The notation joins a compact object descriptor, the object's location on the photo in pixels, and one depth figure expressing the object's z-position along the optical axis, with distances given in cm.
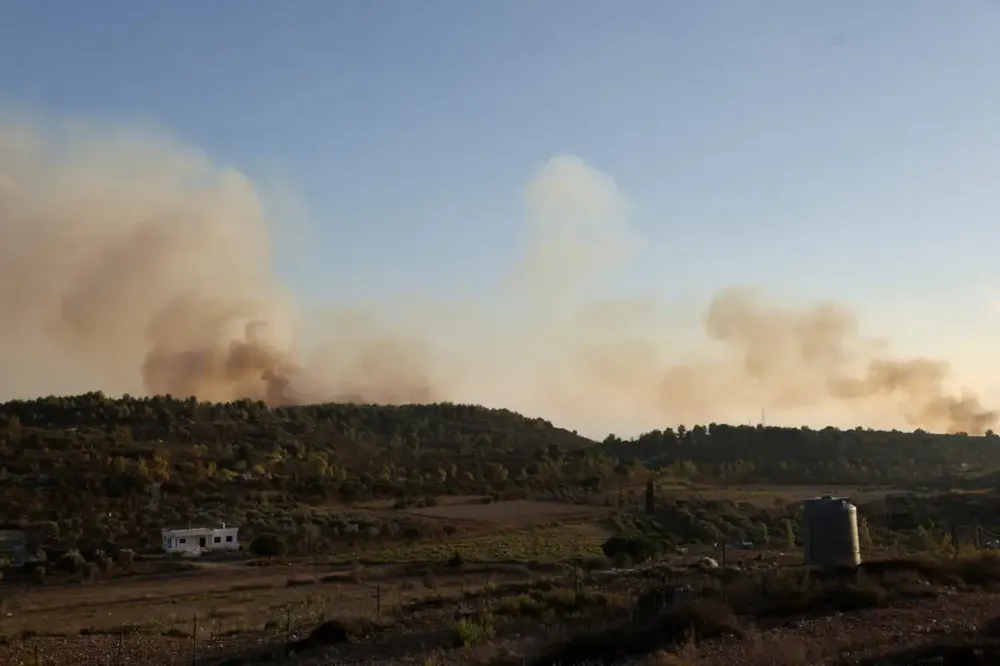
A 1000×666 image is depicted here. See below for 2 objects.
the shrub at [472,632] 2091
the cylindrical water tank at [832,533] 2881
